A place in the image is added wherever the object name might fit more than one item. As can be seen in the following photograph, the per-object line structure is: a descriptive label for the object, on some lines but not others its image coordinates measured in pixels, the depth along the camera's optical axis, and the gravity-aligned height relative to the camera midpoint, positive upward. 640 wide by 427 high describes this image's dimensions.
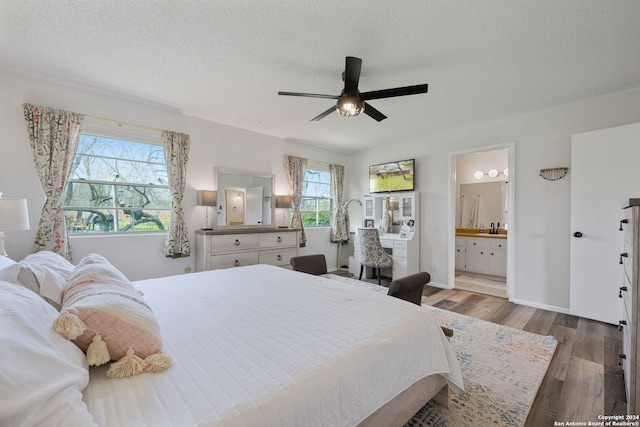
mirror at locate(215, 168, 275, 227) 4.18 +0.20
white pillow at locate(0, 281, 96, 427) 0.60 -0.41
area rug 1.61 -1.24
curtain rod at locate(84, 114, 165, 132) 3.10 +1.07
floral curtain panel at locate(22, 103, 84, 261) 2.76 +0.55
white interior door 2.85 -0.03
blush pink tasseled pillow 0.92 -0.43
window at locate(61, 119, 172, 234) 3.11 +0.34
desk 4.59 -0.75
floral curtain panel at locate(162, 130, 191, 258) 3.59 +0.30
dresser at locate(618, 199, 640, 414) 1.38 -0.53
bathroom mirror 5.46 +0.11
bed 0.79 -0.58
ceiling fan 2.16 +0.99
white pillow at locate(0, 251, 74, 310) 1.20 -0.31
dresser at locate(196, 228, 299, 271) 3.67 -0.55
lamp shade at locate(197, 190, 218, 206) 3.84 +0.19
